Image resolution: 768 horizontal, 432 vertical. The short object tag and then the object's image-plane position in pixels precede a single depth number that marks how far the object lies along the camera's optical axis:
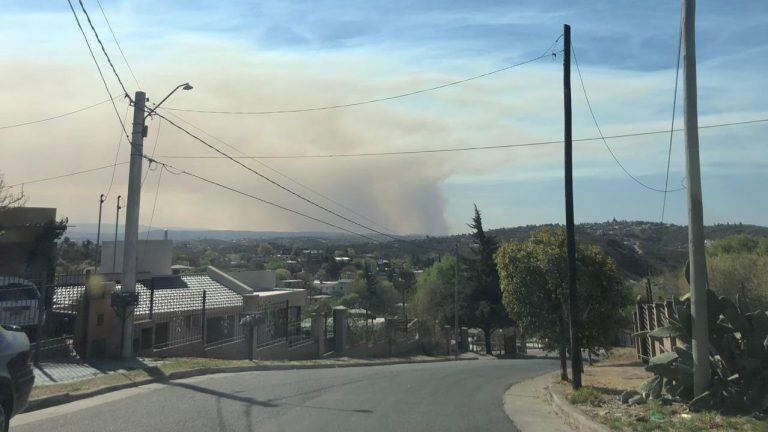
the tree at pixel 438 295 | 54.03
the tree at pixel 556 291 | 15.83
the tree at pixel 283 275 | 82.72
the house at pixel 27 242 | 29.84
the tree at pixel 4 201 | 20.96
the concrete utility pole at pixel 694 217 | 9.30
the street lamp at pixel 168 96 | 17.01
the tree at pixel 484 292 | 50.09
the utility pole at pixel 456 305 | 39.83
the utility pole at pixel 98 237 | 48.38
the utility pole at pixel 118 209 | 45.52
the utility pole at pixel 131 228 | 16.06
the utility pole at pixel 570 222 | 13.89
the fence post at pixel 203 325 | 20.69
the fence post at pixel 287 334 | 26.07
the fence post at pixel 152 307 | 18.95
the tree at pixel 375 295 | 81.31
